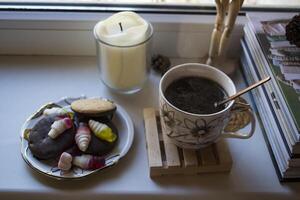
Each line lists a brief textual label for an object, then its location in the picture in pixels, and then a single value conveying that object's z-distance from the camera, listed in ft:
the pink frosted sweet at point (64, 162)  1.76
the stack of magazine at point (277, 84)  1.74
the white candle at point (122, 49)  2.01
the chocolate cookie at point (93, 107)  1.93
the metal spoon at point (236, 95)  1.70
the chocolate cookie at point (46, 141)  1.80
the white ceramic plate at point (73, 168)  1.78
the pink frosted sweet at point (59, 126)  1.82
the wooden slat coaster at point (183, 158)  1.82
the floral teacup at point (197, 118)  1.67
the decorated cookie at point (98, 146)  1.84
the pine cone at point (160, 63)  2.38
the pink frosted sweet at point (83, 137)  1.82
